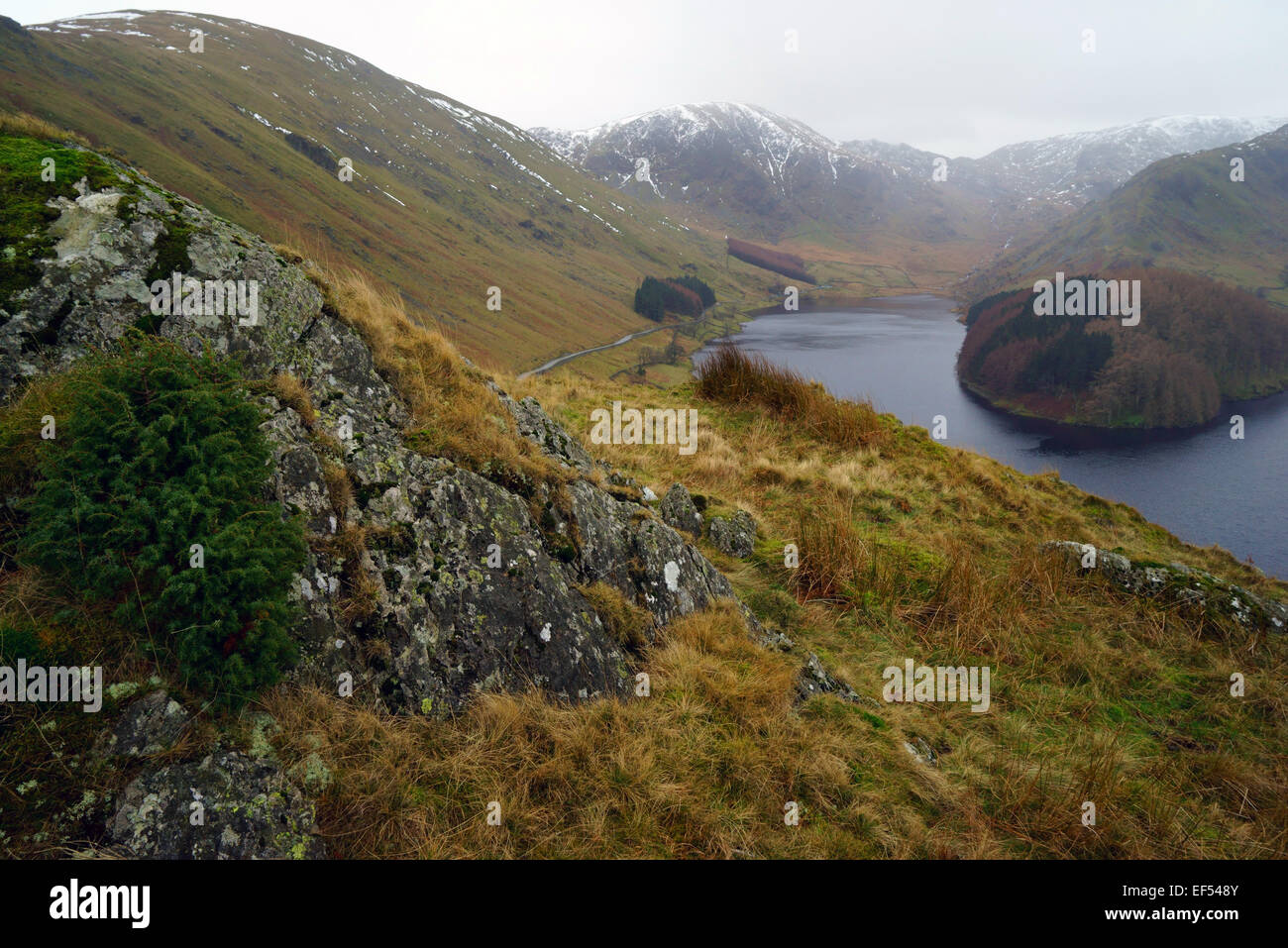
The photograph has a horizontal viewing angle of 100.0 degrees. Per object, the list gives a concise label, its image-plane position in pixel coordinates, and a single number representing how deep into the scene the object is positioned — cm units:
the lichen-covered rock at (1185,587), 762
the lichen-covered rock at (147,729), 274
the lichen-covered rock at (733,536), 820
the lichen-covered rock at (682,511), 814
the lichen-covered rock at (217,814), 260
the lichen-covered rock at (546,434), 700
